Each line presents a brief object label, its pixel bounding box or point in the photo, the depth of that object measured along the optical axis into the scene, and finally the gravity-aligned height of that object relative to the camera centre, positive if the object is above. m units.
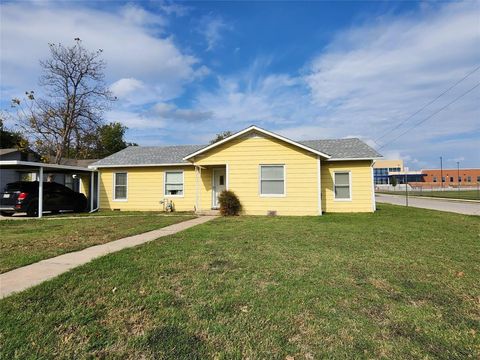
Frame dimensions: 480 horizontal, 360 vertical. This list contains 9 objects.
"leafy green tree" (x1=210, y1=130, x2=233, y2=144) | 46.19 +8.59
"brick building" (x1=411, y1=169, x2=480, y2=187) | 97.56 +3.42
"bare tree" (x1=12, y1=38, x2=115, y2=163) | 25.88 +6.80
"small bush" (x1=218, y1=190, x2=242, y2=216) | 14.56 -0.58
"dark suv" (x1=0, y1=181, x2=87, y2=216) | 14.27 -0.12
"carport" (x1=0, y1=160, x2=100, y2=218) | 14.02 +1.11
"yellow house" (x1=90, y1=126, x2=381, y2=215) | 14.60 +0.75
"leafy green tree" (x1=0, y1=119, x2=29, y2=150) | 31.35 +6.02
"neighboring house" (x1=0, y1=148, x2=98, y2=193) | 22.41 +1.53
